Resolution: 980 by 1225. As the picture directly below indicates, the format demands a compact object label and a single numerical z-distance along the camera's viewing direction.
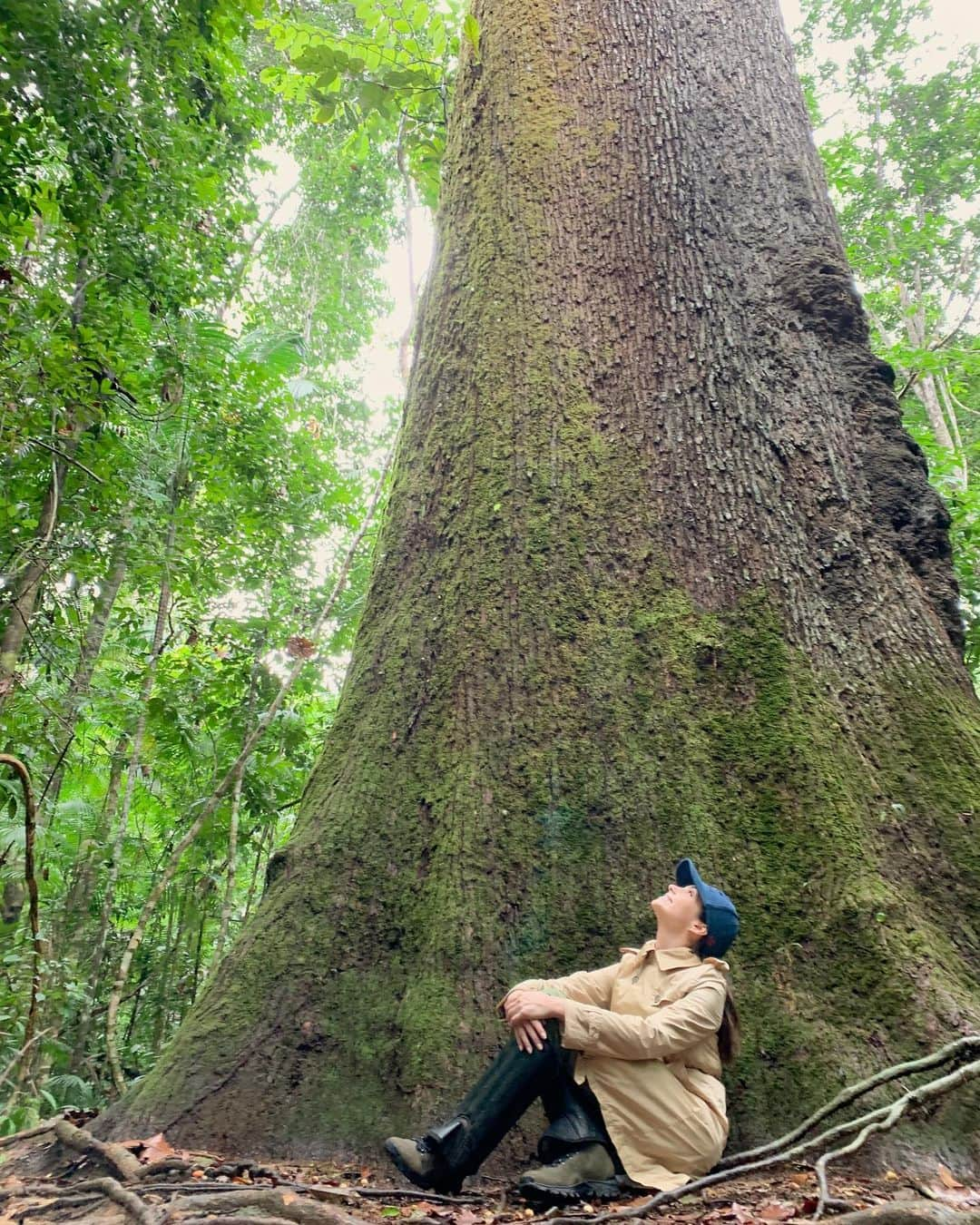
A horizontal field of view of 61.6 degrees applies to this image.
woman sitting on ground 2.05
